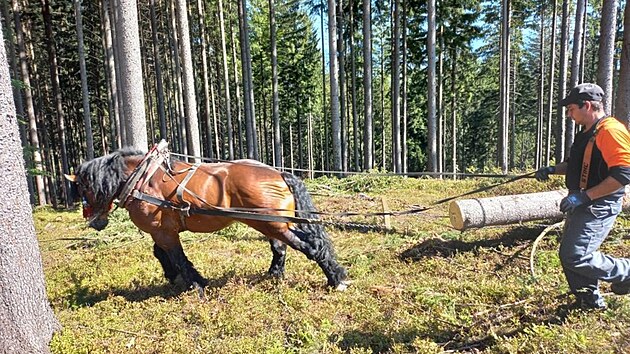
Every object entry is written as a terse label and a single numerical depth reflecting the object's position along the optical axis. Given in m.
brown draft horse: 5.16
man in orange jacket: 3.17
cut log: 5.88
